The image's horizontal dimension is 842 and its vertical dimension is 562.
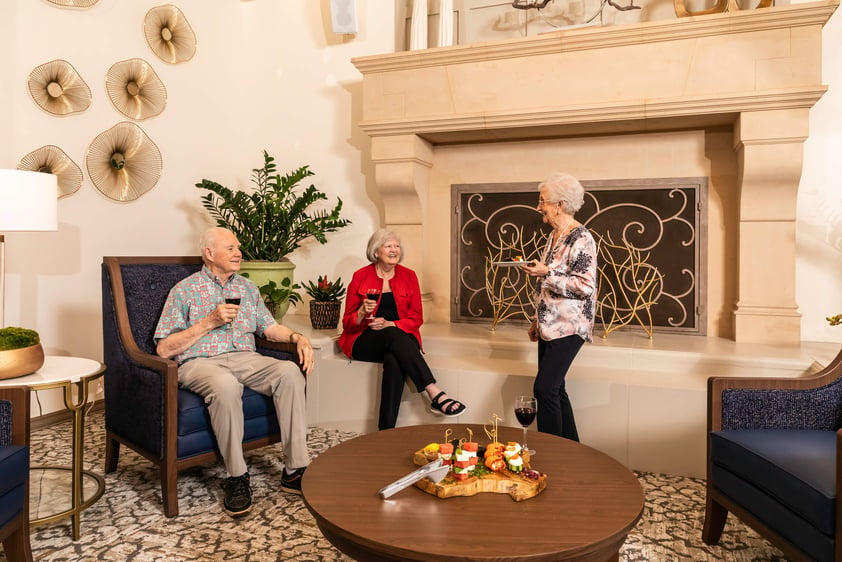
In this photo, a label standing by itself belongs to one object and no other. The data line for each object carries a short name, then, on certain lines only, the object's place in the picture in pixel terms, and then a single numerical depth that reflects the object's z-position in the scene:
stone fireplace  3.28
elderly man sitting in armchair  2.40
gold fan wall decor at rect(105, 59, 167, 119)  3.83
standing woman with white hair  2.61
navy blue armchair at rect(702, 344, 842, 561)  1.59
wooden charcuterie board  1.58
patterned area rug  2.05
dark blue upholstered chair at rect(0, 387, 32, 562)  1.75
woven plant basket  3.93
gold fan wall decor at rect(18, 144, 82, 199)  3.36
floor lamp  2.25
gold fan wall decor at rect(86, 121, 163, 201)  3.73
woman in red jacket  3.07
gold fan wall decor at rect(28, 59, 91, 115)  3.38
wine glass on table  1.74
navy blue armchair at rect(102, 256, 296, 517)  2.31
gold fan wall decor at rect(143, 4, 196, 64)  4.09
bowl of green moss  2.06
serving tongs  1.56
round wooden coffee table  1.33
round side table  2.08
